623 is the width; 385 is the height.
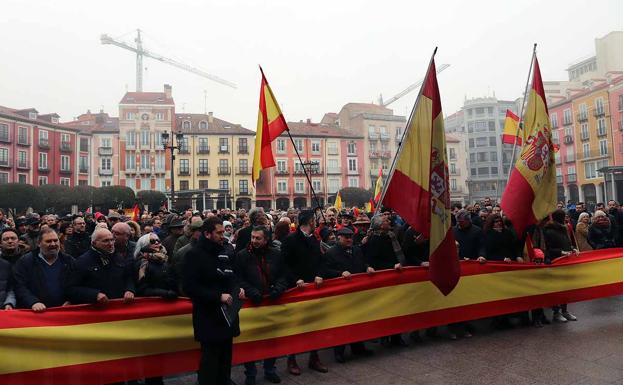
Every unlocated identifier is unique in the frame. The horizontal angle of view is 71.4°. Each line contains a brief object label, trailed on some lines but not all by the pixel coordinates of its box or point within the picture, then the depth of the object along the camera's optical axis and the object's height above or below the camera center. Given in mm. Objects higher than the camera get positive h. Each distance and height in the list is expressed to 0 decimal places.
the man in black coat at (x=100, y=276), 4074 -539
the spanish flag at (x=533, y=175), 5855 +403
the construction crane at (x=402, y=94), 133250 +35597
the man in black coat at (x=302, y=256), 5328 -530
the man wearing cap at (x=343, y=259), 5596 -620
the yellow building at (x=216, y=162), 54438 +6905
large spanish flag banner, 3857 -1168
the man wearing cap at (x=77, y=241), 6906 -321
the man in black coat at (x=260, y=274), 4668 -658
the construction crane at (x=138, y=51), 103438 +41120
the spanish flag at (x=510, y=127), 12133 +2236
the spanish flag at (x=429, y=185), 4918 +280
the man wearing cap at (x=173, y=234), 6648 -257
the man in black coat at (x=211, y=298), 3814 -721
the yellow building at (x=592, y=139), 48812 +7393
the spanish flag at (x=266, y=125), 7789 +1599
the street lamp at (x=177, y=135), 18166 +3474
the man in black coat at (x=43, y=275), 4098 -505
